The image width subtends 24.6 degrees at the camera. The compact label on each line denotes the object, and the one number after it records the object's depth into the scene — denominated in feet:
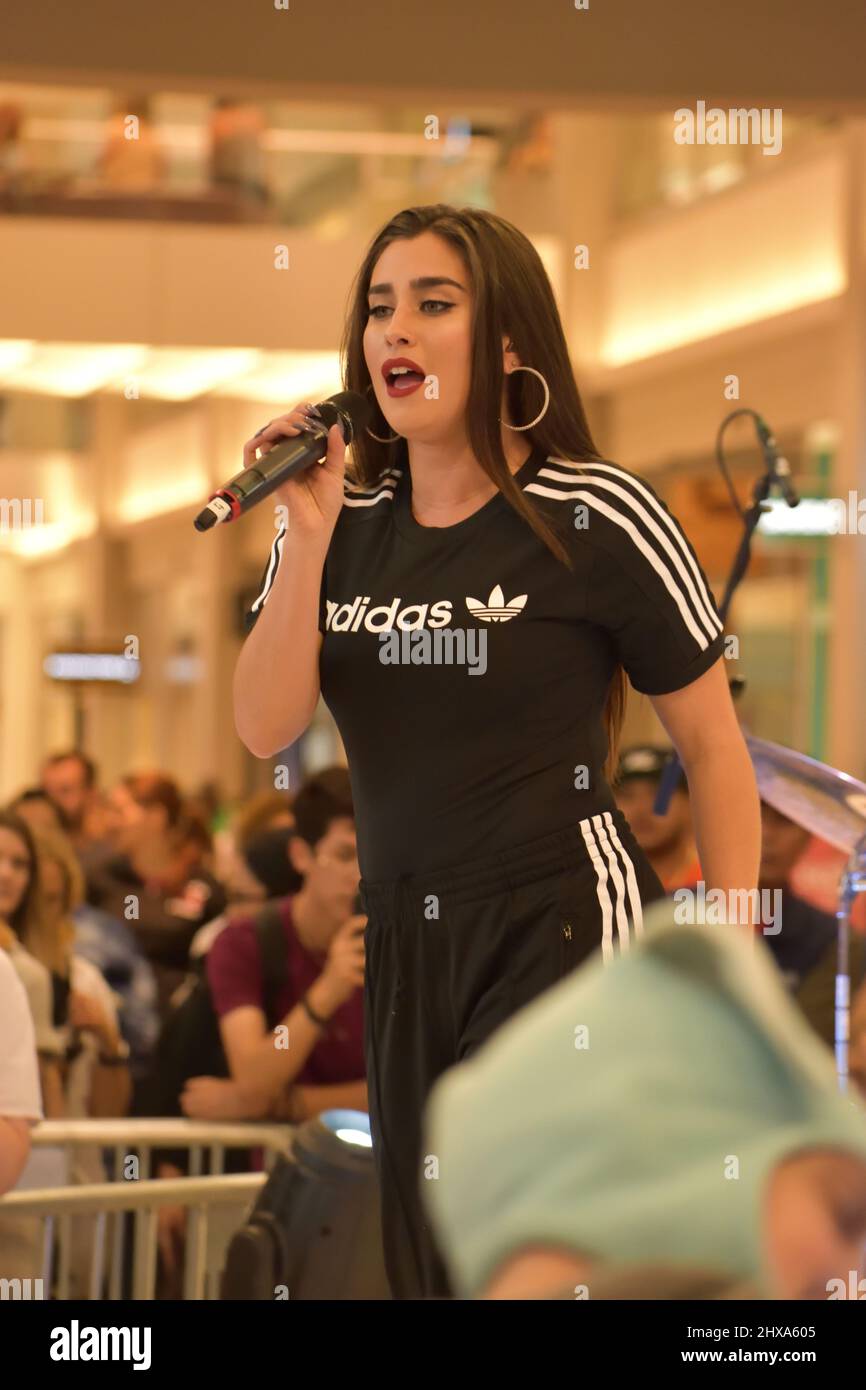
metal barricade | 9.13
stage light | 8.25
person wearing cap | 12.33
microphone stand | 8.16
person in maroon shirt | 10.63
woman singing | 5.27
